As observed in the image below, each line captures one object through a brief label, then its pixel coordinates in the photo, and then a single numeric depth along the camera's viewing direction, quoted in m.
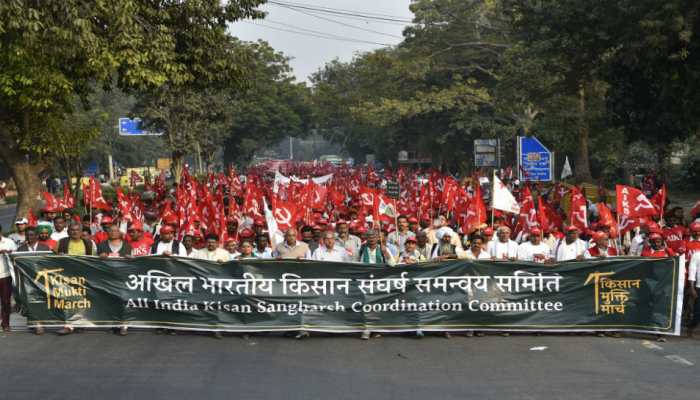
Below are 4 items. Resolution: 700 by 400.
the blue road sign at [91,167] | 77.50
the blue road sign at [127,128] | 56.00
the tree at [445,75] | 46.03
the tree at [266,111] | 60.78
